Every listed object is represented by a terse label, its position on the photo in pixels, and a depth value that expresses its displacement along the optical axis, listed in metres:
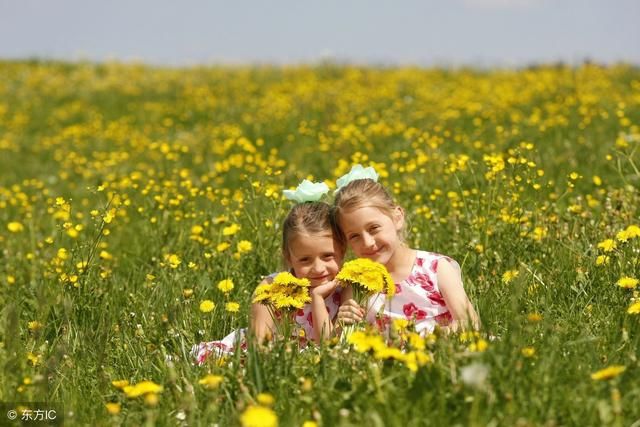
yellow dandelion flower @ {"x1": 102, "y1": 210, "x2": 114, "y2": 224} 3.88
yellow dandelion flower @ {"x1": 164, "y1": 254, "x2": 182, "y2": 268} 4.11
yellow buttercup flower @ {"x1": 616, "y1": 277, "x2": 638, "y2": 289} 3.18
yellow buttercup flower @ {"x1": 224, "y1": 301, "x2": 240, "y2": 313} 3.62
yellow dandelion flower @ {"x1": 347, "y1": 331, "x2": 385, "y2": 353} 2.51
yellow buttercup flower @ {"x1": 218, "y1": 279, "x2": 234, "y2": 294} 3.77
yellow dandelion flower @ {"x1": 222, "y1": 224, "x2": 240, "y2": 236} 4.48
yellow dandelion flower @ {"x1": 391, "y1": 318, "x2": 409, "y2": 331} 2.88
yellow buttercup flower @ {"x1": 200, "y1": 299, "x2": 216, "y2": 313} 3.63
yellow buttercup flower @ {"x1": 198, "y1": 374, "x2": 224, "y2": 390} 2.58
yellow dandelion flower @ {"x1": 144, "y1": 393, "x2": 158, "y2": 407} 2.30
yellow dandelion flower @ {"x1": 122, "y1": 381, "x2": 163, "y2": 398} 2.52
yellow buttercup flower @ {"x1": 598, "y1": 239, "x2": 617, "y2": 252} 3.69
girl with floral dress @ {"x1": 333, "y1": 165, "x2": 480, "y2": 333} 3.77
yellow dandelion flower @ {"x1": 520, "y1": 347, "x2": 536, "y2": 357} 2.60
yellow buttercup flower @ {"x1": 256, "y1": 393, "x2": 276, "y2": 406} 2.23
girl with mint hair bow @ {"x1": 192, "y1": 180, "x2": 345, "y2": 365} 3.71
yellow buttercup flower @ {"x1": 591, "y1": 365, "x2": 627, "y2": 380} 2.37
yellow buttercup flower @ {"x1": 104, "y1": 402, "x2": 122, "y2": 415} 2.48
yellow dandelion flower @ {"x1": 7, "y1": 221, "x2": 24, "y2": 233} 5.09
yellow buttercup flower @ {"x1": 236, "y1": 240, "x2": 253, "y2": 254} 4.37
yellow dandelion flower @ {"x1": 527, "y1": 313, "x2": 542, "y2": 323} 2.60
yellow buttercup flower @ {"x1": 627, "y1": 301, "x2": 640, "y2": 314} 2.96
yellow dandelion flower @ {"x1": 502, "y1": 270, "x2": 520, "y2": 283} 3.77
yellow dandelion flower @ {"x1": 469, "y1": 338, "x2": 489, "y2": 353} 2.54
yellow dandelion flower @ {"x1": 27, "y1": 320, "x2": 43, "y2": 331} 3.06
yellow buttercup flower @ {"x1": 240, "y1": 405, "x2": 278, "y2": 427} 2.00
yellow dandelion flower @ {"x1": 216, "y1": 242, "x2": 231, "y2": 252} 4.45
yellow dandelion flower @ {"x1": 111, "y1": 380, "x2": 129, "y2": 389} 2.72
